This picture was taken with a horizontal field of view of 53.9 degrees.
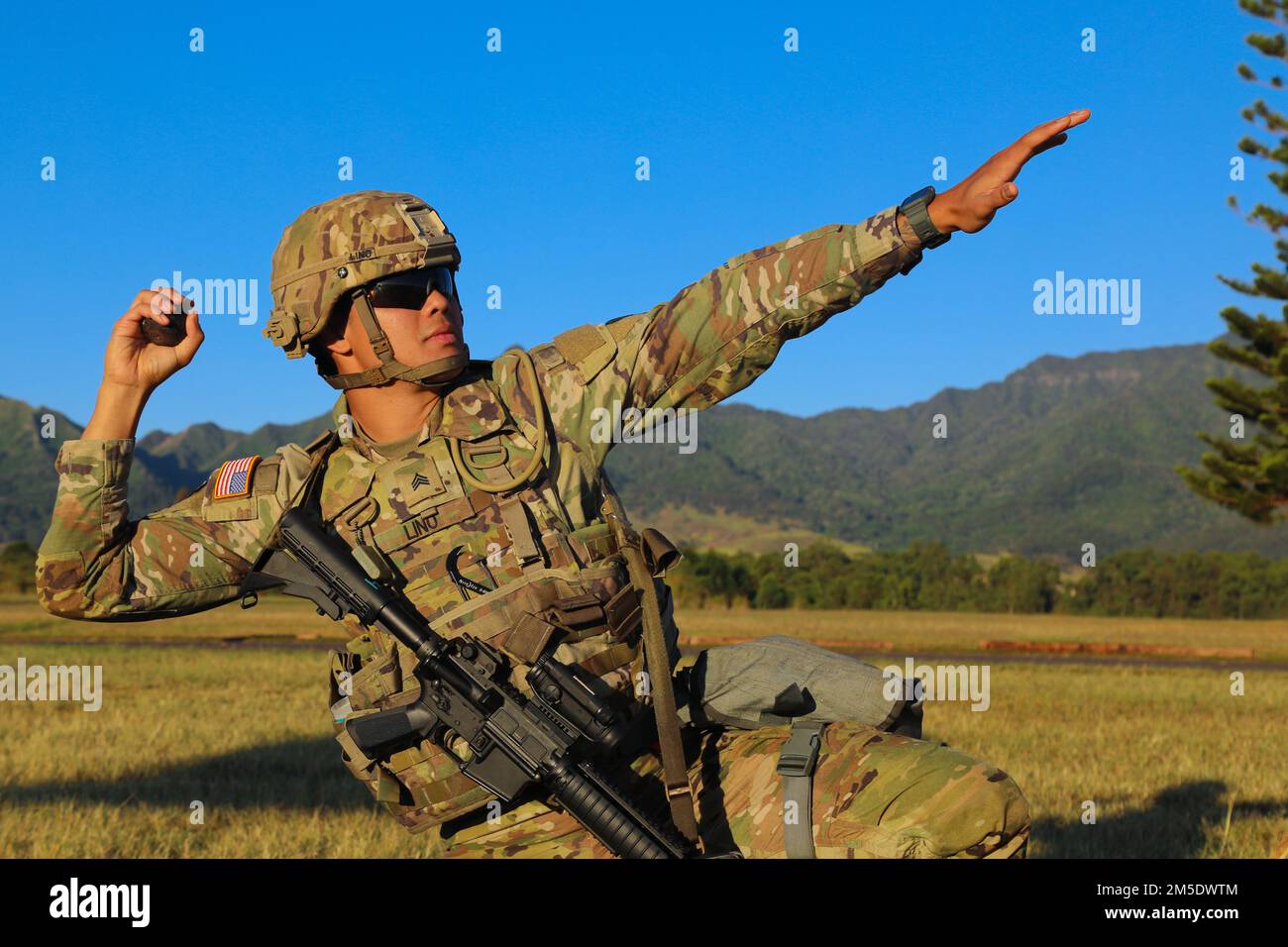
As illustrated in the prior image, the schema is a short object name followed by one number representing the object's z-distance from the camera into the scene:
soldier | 4.14
